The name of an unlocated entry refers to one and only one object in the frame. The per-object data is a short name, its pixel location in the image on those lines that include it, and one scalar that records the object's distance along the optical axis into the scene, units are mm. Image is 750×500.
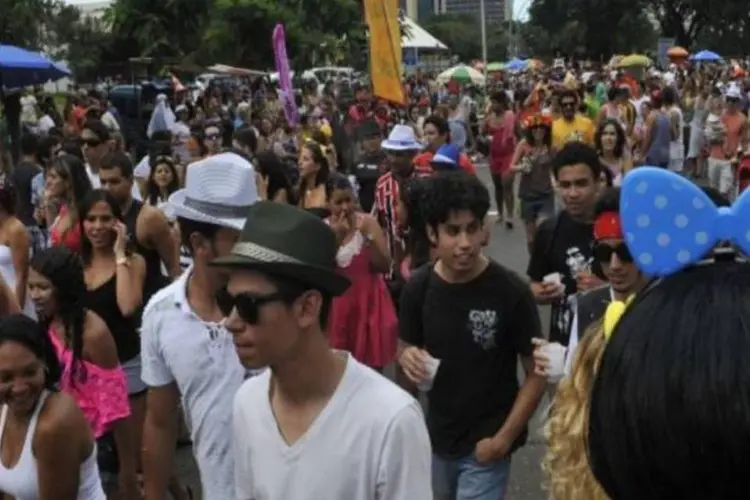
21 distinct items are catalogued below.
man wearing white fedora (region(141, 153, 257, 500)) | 3465
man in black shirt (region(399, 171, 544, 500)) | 4023
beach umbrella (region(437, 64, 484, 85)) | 34972
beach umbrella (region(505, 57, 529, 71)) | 53672
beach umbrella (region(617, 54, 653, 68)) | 31953
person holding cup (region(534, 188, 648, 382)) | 3889
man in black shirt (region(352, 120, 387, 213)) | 9531
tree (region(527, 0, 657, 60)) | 71812
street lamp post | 31116
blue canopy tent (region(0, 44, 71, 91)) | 16844
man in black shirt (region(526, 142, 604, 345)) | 5000
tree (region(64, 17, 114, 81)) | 49500
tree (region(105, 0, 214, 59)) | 33738
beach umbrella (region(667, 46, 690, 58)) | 39938
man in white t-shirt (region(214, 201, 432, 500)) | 2514
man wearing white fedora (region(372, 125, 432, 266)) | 7746
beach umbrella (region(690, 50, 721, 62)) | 45750
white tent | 43081
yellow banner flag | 11750
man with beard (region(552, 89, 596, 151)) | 10414
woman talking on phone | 5344
